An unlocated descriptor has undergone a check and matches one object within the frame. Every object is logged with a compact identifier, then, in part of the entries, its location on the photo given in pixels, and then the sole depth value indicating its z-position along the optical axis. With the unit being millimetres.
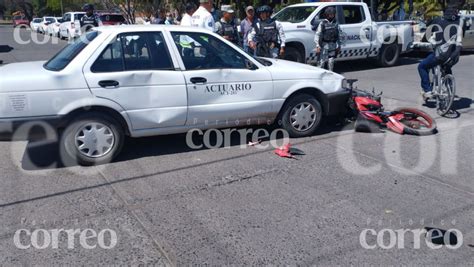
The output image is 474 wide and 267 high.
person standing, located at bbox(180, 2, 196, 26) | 8069
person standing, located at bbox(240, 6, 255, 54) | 9023
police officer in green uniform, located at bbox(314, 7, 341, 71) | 8594
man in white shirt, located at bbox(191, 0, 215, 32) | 7574
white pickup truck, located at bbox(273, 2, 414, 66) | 10359
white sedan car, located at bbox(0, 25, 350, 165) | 4535
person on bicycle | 6906
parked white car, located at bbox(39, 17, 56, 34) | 31733
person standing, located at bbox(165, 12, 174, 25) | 13487
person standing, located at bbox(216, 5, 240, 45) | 8992
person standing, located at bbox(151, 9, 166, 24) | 13688
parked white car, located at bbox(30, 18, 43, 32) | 36722
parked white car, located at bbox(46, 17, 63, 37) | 27406
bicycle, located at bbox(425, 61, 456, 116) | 6902
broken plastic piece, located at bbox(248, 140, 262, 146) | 5671
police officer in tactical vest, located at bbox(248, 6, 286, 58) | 8734
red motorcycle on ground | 6145
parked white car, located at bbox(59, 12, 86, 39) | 22312
